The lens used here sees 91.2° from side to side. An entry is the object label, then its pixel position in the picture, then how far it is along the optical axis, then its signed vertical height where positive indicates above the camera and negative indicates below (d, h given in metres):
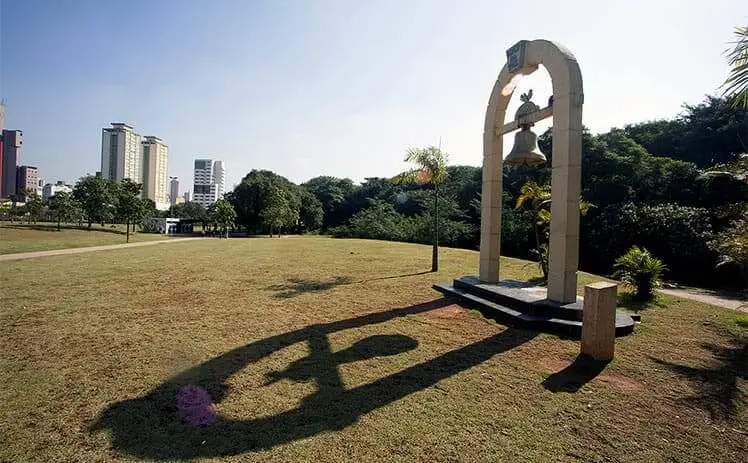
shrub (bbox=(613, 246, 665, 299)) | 8.31 -0.72
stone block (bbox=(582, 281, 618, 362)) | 4.68 -1.07
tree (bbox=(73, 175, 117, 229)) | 42.34 +2.35
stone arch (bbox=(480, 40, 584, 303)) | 6.14 +1.21
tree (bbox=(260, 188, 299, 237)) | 37.53 +1.51
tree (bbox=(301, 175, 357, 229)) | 52.72 +4.13
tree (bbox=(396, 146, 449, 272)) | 11.67 +2.11
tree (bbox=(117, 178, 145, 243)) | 28.30 +1.35
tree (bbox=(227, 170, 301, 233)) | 43.44 +3.46
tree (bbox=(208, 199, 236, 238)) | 40.66 +0.95
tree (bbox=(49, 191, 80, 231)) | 38.84 +1.03
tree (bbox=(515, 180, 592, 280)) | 9.78 +0.97
